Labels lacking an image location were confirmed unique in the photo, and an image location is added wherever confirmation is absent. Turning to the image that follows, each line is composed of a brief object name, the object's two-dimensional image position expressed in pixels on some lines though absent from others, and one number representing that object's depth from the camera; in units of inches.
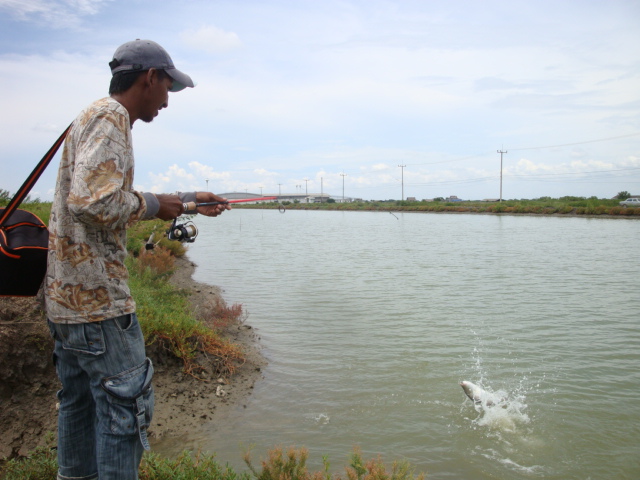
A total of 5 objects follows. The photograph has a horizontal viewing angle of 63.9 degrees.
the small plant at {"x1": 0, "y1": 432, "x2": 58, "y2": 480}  129.4
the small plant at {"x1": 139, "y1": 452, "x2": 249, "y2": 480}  129.3
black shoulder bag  86.7
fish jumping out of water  243.3
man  81.7
